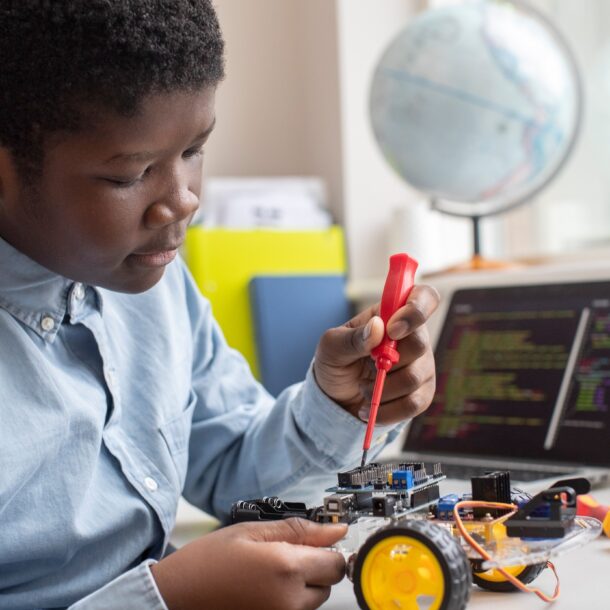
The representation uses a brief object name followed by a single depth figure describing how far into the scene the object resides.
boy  0.60
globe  1.52
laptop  1.07
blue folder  1.85
